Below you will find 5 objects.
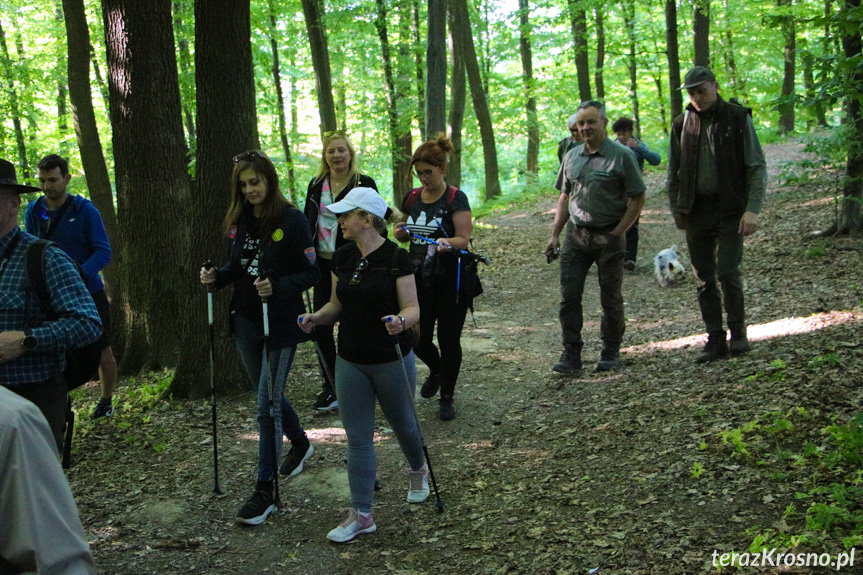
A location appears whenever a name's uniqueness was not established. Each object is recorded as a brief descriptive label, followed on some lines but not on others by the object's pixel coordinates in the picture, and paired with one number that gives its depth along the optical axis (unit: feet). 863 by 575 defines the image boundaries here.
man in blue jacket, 20.54
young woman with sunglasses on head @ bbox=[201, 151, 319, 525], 14.97
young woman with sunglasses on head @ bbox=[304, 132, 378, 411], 19.51
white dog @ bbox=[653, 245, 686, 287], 34.86
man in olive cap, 19.69
